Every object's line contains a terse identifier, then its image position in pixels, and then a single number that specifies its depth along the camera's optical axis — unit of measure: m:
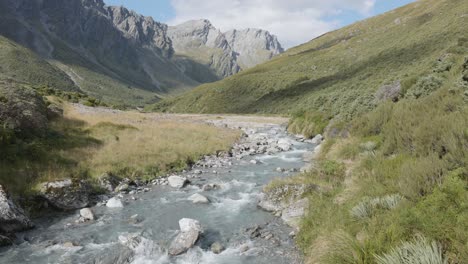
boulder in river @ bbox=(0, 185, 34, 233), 11.45
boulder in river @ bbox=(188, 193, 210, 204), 15.30
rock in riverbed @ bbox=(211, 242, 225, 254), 10.45
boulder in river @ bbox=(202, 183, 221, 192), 17.48
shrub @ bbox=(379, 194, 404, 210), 8.49
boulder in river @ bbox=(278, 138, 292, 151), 29.70
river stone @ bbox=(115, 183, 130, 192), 17.01
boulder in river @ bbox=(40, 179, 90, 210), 14.10
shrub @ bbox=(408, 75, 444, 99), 20.34
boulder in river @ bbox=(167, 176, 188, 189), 18.07
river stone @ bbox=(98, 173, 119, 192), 16.98
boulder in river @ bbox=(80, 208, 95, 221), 13.23
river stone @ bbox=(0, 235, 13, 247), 10.72
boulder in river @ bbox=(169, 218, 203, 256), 10.40
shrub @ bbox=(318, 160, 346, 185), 14.85
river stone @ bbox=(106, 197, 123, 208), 14.83
